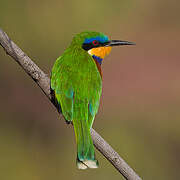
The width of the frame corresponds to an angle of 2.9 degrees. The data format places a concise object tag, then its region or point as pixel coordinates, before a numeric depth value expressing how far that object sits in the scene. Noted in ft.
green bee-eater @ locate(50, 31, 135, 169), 13.32
